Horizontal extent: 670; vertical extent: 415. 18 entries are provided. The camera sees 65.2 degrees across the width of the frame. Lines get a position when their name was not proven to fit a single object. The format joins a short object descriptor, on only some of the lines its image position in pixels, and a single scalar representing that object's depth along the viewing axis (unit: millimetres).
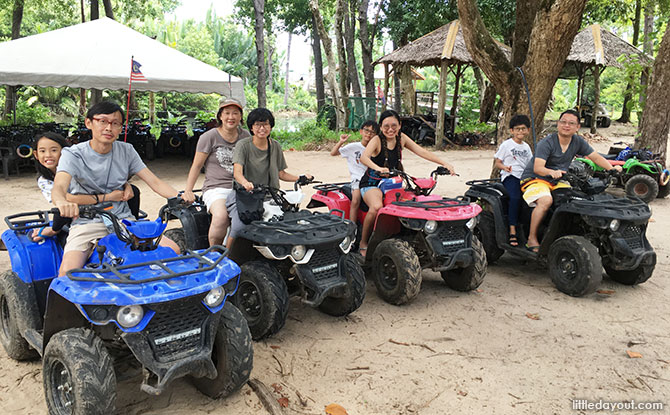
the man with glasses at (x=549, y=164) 5707
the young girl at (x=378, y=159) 5547
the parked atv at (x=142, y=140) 15039
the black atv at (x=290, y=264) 4113
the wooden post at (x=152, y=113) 21172
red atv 4957
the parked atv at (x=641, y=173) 10008
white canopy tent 11805
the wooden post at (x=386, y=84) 22467
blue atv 2727
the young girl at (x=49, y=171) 3709
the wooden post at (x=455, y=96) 21156
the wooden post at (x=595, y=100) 20373
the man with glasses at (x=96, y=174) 3375
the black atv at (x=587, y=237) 5172
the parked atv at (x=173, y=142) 15742
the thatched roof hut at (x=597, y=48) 19375
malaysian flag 11101
